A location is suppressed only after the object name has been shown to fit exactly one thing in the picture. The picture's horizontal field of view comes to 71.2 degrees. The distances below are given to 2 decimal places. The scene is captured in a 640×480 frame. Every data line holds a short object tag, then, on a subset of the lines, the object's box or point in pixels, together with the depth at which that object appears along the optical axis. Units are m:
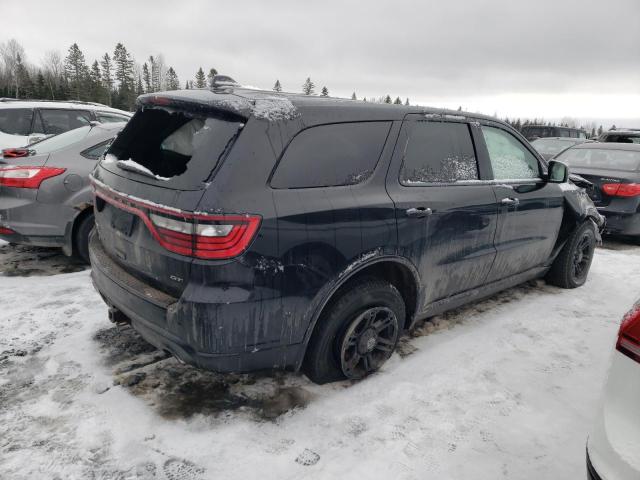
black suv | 2.19
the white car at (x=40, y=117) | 7.35
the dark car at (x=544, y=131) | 18.23
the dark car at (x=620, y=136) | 12.71
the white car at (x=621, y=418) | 1.53
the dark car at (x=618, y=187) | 6.65
